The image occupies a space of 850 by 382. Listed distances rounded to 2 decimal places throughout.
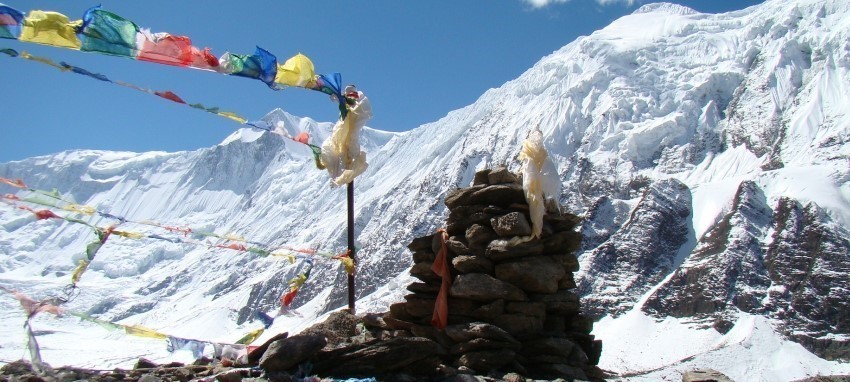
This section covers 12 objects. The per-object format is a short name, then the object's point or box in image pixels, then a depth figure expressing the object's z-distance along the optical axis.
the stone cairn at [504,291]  14.68
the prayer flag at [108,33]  11.76
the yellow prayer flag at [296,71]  14.65
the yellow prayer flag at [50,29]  11.28
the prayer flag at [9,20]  11.01
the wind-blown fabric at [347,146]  16.17
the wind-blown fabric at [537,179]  15.66
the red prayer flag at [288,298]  18.61
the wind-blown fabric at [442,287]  15.57
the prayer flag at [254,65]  13.48
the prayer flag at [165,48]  12.30
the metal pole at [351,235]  16.00
